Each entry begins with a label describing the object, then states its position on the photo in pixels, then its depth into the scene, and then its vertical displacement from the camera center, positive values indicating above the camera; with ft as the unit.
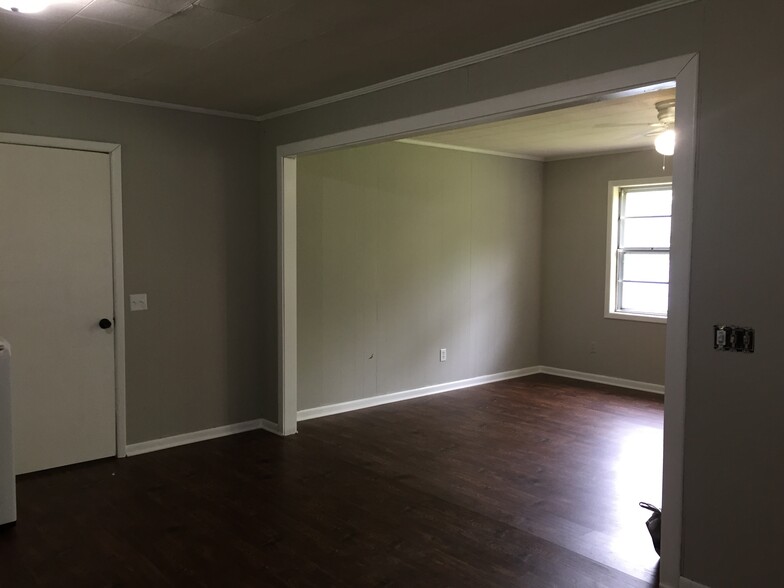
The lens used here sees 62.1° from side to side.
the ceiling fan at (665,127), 14.33 +3.13
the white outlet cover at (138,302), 14.94 -0.98
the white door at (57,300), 13.32 -0.89
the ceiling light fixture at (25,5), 8.71 +3.42
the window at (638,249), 21.89 +0.48
